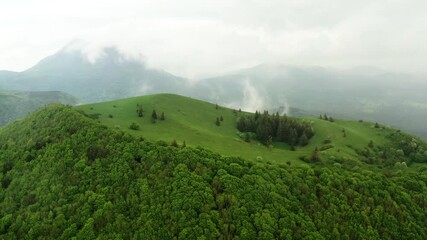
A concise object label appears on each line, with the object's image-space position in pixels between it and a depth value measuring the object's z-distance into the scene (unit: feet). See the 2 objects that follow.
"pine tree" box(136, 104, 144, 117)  495.82
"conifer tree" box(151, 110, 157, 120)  484.74
